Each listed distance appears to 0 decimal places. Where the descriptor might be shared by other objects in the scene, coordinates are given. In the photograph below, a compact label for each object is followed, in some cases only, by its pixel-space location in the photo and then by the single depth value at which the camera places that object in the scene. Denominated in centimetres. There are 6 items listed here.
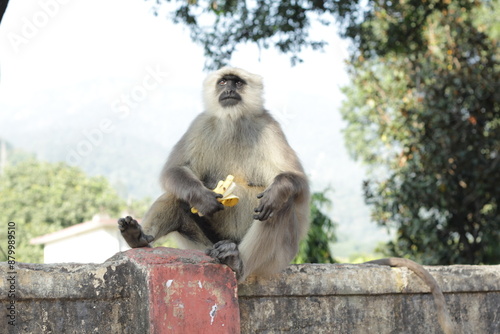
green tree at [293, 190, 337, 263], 910
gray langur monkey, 357
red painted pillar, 295
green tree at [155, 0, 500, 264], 880
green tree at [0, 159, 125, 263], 2923
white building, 1838
